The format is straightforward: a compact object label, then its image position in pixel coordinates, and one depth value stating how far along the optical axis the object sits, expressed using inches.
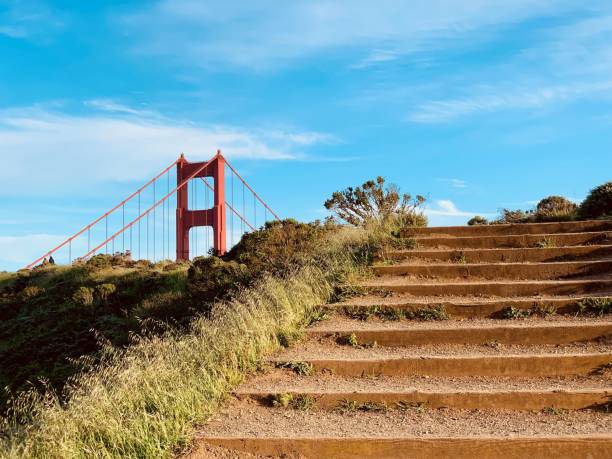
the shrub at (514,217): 567.7
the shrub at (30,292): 717.7
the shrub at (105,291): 618.2
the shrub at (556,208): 503.8
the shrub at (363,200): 632.4
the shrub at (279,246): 373.1
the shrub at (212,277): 424.4
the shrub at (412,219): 421.1
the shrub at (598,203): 485.1
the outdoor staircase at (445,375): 164.6
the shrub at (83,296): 608.8
